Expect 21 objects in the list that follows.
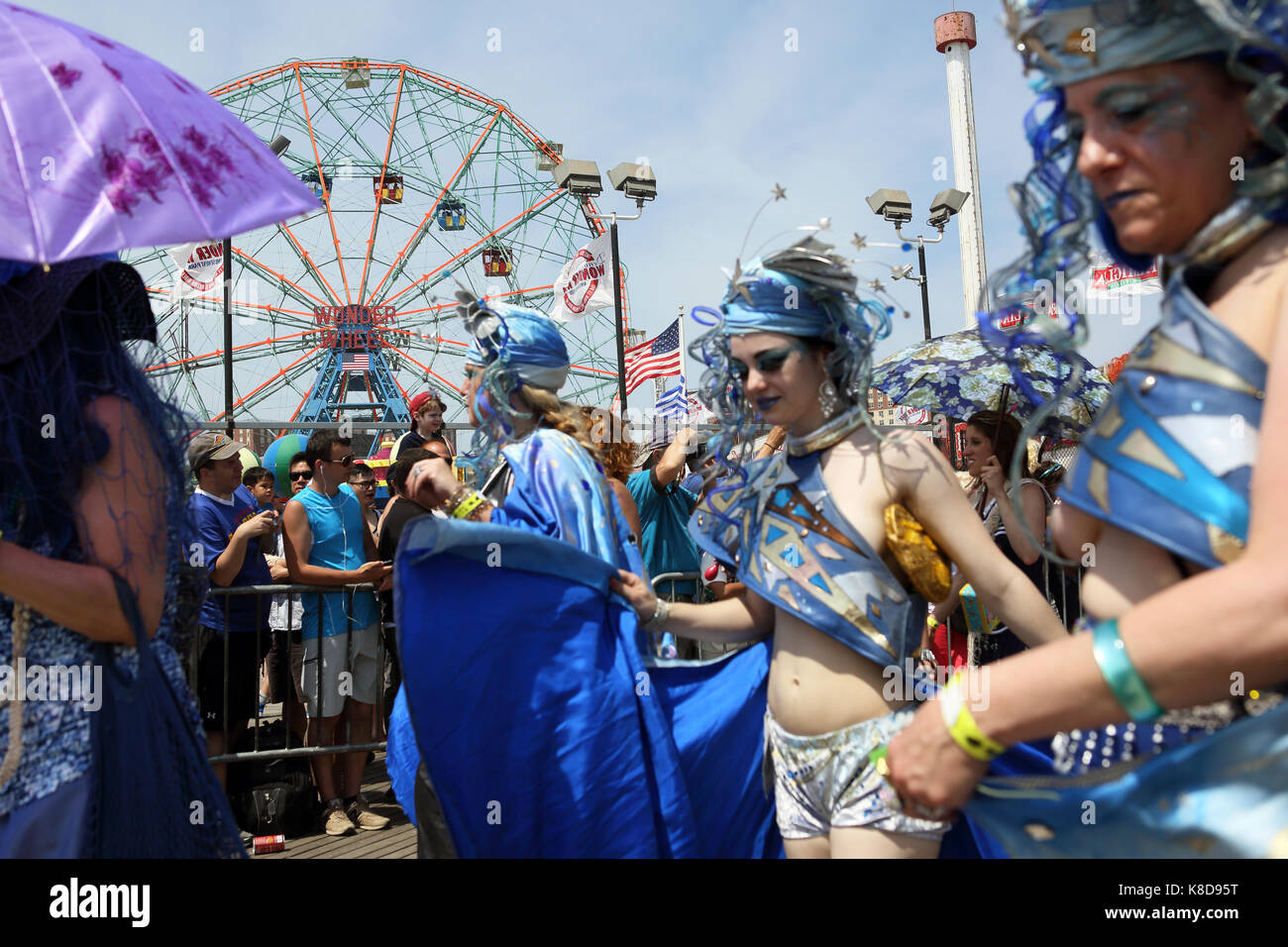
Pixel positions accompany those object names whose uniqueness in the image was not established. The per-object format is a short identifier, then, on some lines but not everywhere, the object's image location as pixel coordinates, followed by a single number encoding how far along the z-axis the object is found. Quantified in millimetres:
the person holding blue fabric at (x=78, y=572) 1595
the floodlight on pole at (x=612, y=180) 10852
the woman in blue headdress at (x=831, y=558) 1896
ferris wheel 31406
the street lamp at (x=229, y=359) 9014
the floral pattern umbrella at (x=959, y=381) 5344
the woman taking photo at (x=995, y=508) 4414
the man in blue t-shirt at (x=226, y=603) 4652
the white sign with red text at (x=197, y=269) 12938
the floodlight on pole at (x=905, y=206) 14234
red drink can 4164
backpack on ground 4379
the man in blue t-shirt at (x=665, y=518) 5379
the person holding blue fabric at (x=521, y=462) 2588
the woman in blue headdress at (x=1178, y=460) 914
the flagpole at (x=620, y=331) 11312
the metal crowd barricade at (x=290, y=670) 4578
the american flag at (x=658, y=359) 13031
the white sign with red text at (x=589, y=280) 13555
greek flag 9182
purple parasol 1477
